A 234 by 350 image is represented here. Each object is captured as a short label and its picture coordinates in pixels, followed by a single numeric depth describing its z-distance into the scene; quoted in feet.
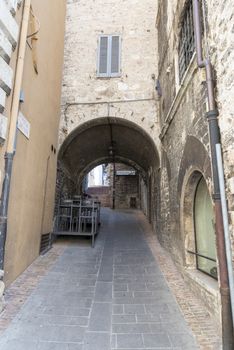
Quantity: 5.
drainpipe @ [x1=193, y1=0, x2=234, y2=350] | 8.54
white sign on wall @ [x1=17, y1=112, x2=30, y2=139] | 13.90
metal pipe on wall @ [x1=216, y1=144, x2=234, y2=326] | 8.60
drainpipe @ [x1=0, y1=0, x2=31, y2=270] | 11.68
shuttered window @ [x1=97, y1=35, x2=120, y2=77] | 26.61
